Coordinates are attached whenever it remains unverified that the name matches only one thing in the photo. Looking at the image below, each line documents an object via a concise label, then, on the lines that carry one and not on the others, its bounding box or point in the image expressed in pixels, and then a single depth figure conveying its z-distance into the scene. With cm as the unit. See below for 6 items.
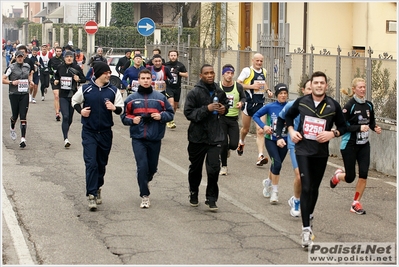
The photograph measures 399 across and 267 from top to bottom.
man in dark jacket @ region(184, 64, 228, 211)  1054
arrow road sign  2961
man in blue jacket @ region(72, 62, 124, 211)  1069
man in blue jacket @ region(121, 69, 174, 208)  1075
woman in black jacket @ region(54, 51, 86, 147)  1666
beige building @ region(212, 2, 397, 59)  2439
